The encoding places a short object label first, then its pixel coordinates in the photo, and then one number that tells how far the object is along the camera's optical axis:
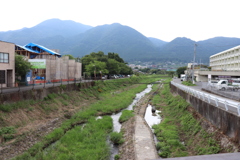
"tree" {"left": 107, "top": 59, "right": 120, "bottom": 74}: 71.81
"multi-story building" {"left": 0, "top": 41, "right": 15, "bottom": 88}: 24.69
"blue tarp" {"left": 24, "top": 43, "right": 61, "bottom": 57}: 46.66
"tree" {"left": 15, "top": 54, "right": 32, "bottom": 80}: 27.91
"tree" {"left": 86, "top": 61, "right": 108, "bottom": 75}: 56.94
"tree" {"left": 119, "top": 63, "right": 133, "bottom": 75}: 89.94
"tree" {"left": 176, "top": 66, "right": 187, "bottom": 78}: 108.69
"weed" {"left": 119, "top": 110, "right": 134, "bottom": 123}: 20.44
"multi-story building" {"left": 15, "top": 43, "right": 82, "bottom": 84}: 33.97
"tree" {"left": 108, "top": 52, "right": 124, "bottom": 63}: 90.00
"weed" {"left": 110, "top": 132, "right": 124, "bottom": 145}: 14.17
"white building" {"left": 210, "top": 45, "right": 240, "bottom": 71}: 60.56
